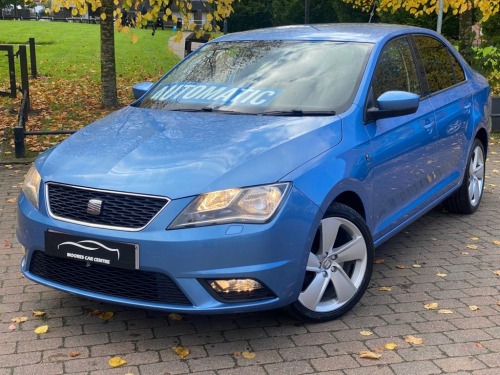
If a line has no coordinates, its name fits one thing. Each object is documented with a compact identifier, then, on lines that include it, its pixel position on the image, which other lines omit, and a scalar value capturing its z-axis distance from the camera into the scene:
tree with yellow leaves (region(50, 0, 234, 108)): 8.99
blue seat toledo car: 3.56
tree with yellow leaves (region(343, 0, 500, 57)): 12.44
